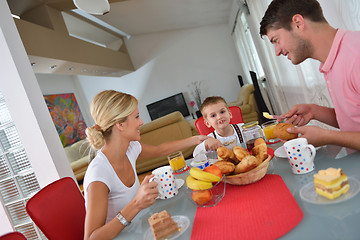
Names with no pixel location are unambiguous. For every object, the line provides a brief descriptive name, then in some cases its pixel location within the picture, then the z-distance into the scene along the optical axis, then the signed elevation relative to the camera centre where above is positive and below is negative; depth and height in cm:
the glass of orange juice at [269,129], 141 -33
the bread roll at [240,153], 96 -28
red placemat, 66 -39
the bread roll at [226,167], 95 -30
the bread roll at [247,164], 91 -31
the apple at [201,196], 88 -35
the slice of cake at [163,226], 79 -36
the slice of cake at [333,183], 67 -35
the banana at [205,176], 85 -28
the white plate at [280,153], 110 -39
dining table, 58 -40
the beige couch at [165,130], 398 -40
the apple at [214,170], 88 -28
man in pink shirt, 92 -1
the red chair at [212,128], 228 -33
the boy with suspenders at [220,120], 198 -27
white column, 231 +43
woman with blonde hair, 113 -17
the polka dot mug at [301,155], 88 -33
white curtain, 143 -11
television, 822 -12
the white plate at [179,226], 78 -39
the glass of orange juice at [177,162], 137 -33
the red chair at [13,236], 97 -29
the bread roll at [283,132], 112 -30
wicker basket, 90 -35
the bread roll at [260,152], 96 -30
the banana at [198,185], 86 -30
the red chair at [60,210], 117 -33
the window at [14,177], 241 -20
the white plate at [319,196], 66 -39
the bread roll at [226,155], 100 -28
